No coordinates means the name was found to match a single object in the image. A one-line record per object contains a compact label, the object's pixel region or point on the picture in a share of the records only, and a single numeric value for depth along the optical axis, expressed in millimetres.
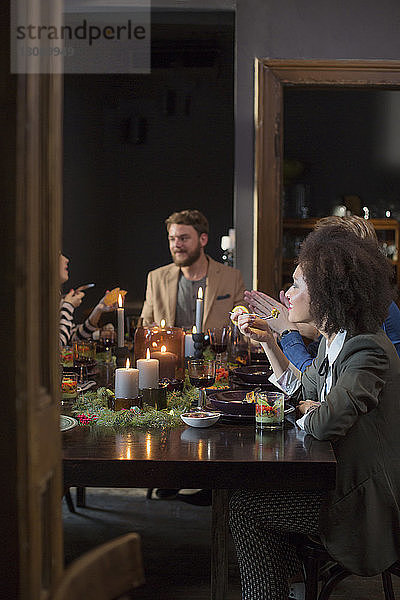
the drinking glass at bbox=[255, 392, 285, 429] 1940
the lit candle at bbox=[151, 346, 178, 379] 2516
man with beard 4289
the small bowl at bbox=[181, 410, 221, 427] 1947
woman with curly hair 1799
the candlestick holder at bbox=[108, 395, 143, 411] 2096
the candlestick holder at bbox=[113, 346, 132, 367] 2775
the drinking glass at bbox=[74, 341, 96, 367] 2782
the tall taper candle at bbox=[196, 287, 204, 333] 2947
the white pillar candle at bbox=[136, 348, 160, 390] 2180
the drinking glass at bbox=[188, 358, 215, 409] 2379
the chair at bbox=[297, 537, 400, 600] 1879
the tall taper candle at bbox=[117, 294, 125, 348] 2822
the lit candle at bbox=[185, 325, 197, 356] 3088
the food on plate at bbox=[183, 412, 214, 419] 1955
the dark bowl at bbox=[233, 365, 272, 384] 2576
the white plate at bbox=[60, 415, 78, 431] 1926
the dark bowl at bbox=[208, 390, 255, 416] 2047
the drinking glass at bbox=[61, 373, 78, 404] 2288
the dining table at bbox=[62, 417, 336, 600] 1633
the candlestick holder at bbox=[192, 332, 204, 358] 2858
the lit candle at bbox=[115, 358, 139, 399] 2098
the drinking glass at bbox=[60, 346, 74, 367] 3010
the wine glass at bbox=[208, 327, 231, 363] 2867
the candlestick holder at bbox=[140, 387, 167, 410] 2145
